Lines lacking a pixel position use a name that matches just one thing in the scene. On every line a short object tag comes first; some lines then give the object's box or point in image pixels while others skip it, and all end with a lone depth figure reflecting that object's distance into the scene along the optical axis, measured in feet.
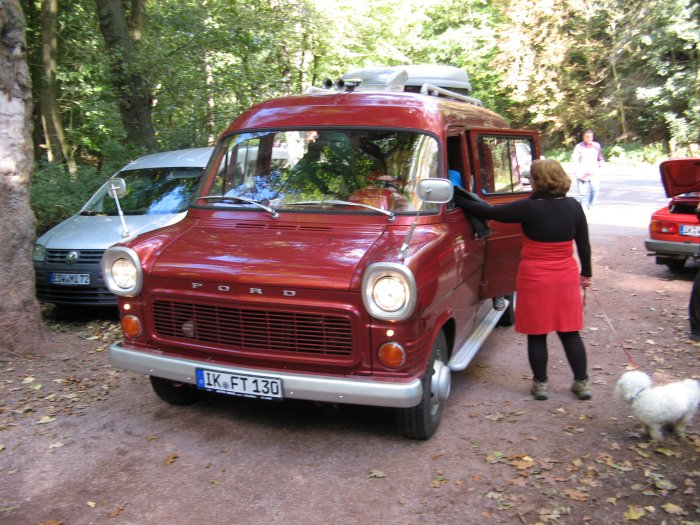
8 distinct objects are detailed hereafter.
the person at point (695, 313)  21.75
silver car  24.13
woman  15.98
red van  13.07
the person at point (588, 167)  44.96
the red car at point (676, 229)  28.66
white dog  13.69
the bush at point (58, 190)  32.68
